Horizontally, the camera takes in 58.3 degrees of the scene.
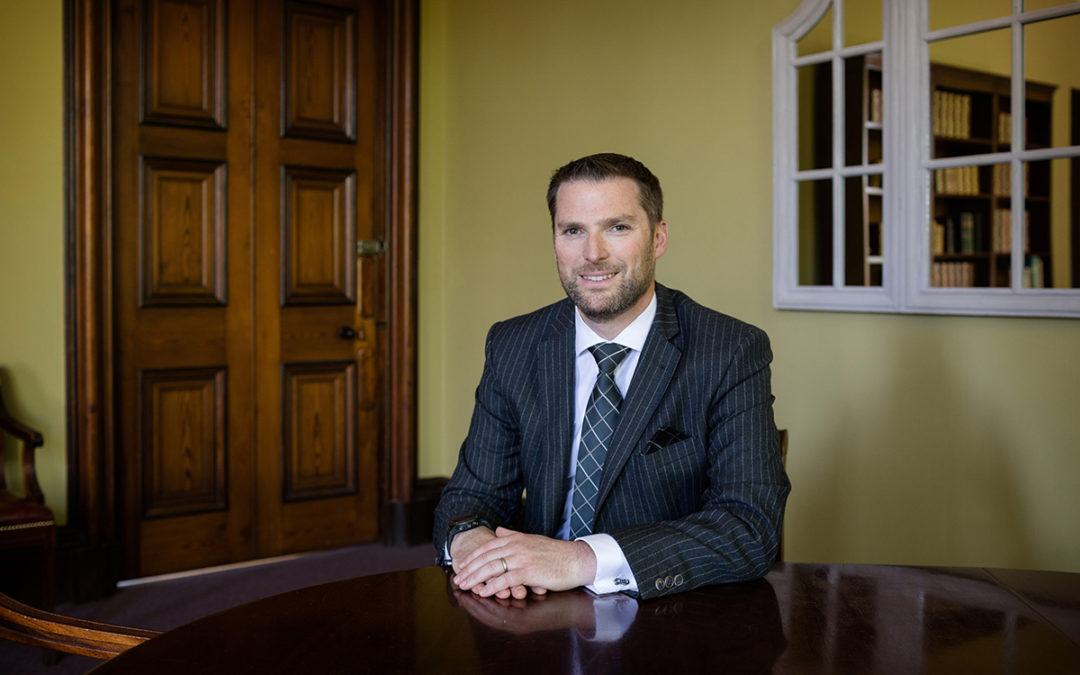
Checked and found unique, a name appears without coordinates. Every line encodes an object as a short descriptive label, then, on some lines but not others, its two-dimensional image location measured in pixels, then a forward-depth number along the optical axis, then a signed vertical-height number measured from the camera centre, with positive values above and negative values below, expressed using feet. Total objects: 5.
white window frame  8.20 +1.45
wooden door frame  11.80 +0.31
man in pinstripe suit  5.46 -0.51
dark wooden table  3.55 -1.23
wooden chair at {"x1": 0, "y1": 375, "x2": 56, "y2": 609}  9.99 -2.11
